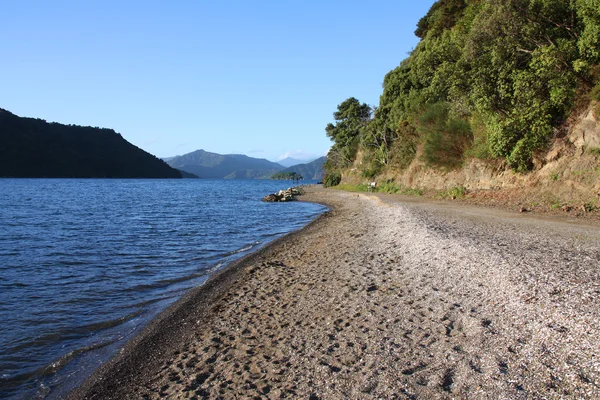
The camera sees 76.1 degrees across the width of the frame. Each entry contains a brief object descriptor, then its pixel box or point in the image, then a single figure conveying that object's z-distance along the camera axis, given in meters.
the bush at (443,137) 29.44
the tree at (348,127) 67.06
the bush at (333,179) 72.25
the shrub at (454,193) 27.17
